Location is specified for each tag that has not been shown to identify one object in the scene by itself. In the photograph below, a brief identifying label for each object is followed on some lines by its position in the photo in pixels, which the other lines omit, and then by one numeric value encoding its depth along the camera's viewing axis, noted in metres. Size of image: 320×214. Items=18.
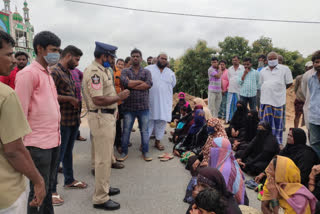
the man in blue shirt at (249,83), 6.48
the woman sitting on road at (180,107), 6.66
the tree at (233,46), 15.01
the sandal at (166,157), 4.62
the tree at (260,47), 15.11
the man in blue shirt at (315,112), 3.20
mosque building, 18.72
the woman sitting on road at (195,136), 4.66
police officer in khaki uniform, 2.71
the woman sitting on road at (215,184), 2.06
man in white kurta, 5.12
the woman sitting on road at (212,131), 3.59
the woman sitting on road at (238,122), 5.45
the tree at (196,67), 13.69
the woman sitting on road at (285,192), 2.41
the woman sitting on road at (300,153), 3.04
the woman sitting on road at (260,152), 3.91
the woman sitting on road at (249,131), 5.02
